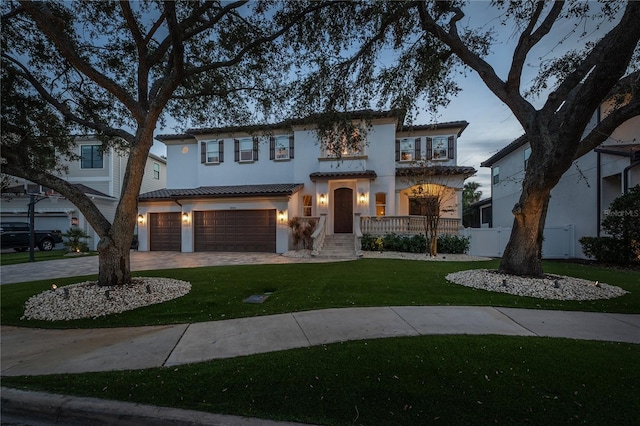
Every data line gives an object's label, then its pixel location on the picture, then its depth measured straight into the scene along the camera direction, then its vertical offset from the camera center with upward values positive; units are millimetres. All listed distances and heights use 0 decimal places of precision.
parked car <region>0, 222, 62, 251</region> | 18031 -1285
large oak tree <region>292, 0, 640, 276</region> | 6808 +3819
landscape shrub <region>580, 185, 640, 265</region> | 10086 -669
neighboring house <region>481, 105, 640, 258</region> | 11547 +1354
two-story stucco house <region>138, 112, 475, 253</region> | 16625 +1462
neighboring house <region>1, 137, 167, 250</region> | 20906 +1775
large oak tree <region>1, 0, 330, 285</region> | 6766 +3967
